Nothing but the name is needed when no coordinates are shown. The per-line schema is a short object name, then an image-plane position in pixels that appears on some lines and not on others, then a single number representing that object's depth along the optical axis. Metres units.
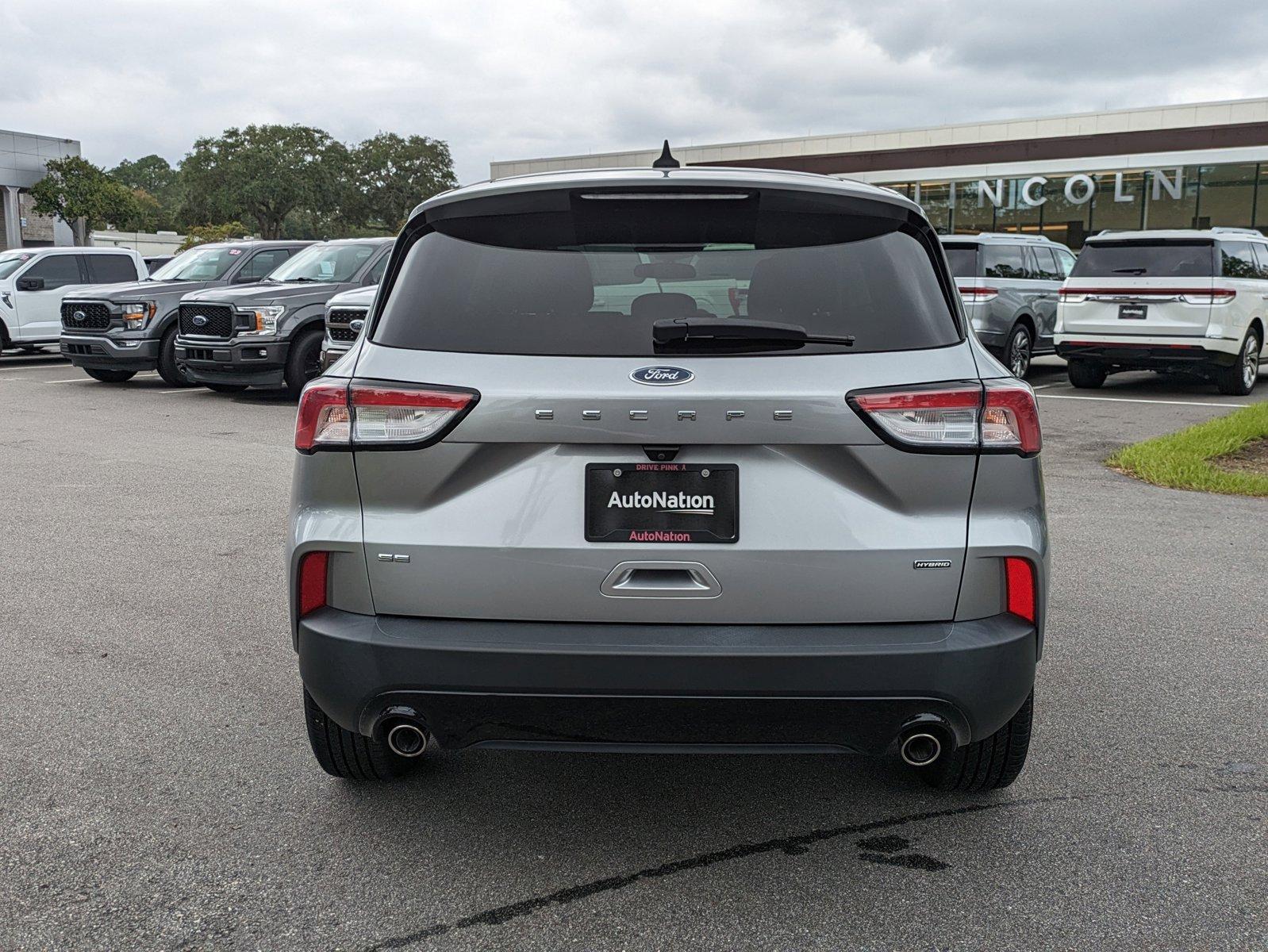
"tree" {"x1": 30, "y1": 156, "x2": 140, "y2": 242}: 60.12
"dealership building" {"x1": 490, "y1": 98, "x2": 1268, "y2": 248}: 39.25
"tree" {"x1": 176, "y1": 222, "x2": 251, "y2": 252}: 65.76
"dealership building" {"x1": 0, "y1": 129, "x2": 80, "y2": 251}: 62.78
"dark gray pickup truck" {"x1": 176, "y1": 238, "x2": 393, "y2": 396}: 14.49
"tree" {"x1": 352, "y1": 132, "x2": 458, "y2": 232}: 79.00
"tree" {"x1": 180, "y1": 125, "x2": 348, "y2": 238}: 73.94
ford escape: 2.82
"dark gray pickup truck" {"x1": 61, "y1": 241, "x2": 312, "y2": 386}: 16.20
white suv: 14.45
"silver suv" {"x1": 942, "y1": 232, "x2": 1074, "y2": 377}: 15.78
